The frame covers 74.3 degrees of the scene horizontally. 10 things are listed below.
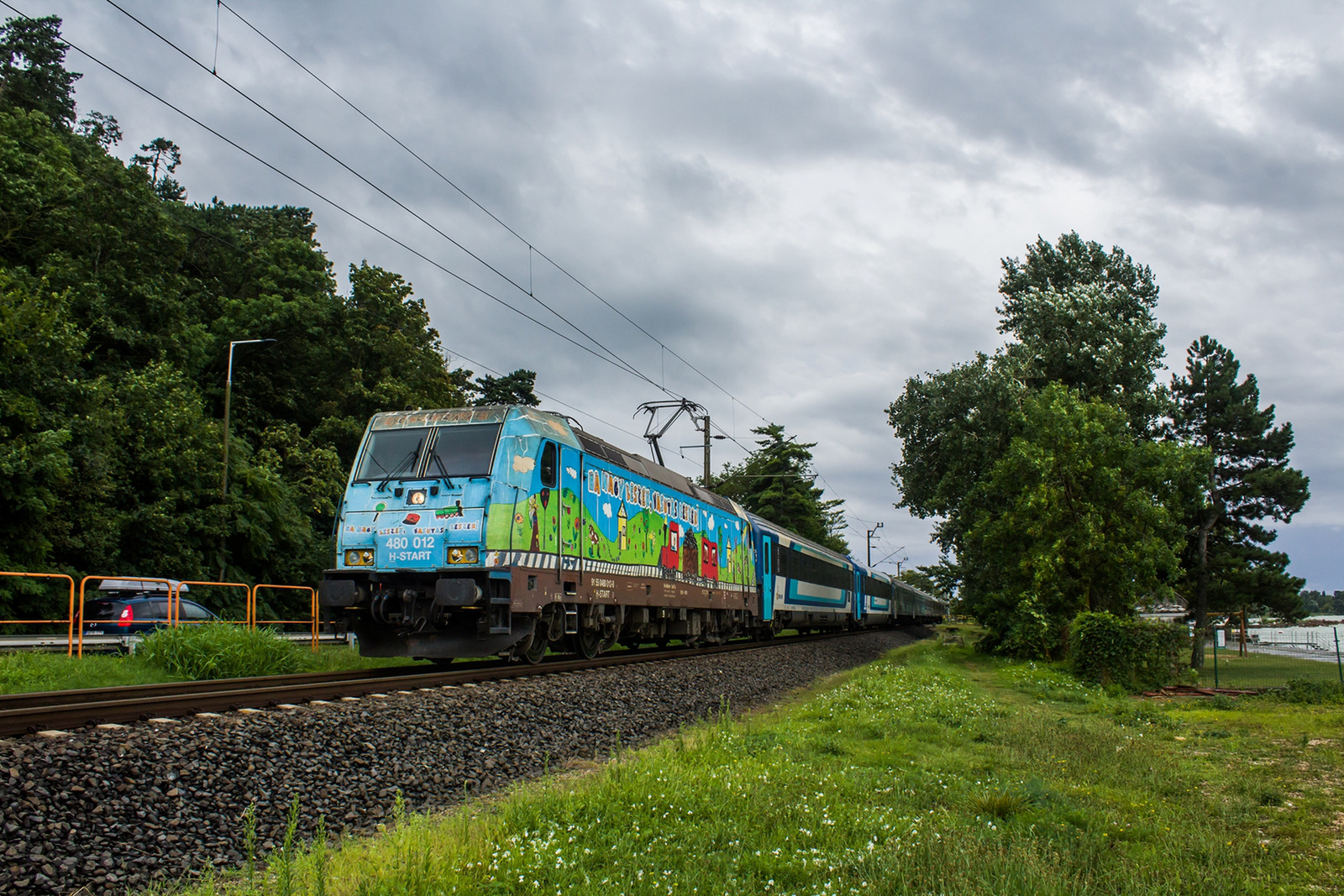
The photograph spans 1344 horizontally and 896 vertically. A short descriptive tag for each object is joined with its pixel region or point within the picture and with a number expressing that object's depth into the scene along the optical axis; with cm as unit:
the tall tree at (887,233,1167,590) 2859
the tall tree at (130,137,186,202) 5354
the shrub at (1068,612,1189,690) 1811
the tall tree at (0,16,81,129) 4125
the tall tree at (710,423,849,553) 6319
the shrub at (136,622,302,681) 1166
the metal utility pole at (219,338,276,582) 2872
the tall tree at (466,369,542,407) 5228
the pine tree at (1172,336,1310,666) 3872
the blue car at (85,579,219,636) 1822
